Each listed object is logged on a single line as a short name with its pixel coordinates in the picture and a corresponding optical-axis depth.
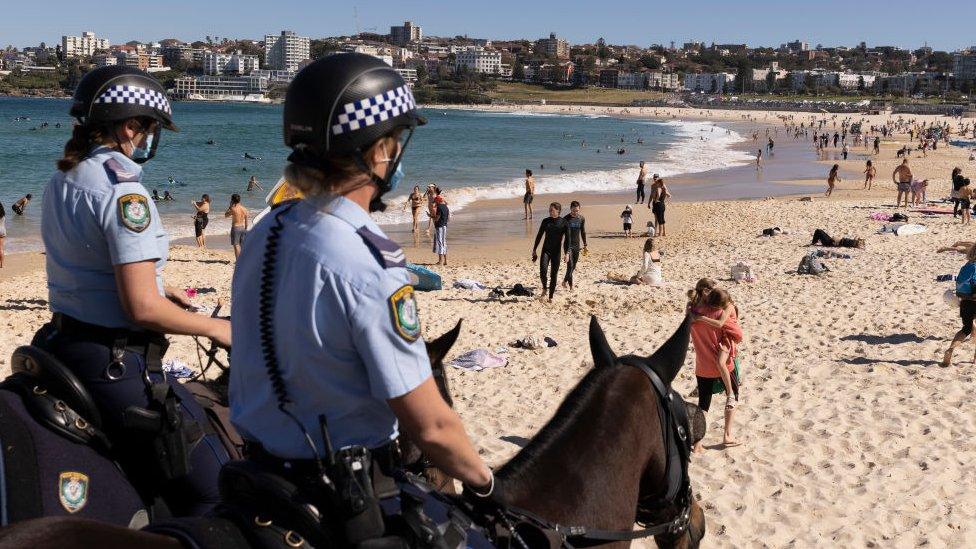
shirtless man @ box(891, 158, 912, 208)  30.56
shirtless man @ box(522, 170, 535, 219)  28.80
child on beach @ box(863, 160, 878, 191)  38.23
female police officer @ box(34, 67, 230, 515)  3.26
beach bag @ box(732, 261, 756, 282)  18.14
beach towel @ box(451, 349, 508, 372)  11.88
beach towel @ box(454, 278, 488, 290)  17.66
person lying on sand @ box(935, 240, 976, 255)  15.69
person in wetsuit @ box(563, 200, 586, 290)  16.95
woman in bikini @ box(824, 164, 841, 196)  36.09
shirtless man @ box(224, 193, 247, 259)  19.36
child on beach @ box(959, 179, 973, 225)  26.30
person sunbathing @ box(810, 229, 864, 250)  22.08
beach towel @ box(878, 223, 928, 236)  24.06
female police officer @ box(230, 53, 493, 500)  2.13
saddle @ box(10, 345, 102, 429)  3.18
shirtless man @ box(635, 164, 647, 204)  32.85
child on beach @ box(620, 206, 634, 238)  26.00
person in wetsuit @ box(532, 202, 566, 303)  16.11
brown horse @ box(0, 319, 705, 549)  3.11
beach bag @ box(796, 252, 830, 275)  18.64
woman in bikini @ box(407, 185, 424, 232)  24.61
